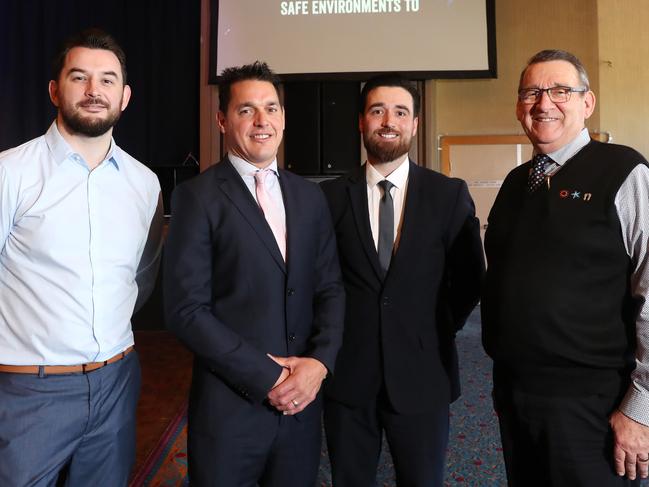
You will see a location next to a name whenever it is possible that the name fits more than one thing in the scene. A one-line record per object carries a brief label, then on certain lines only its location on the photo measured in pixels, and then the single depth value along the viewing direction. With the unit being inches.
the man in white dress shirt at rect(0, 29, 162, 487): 53.8
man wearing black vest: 48.9
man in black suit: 61.3
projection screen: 218.2
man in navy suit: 52.7
